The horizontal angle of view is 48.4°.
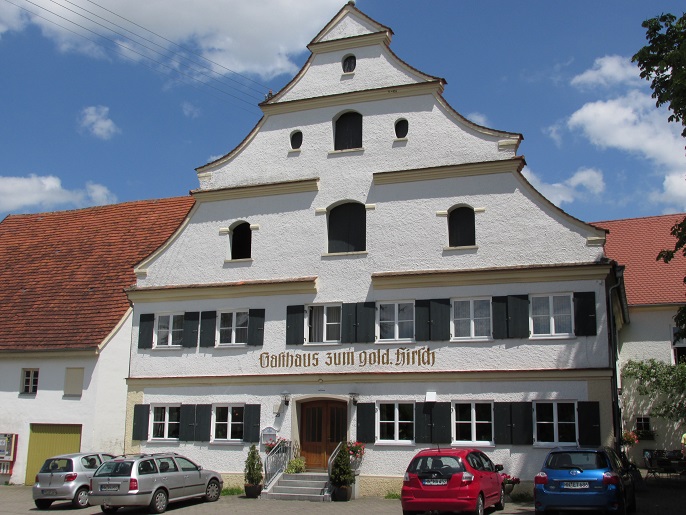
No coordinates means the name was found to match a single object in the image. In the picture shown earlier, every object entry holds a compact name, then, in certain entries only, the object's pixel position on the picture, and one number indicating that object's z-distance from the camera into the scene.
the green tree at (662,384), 27.98
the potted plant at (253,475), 22.06
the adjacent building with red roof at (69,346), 26.34
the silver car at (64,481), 21.17
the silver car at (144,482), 19.06
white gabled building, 20.86
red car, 15.91
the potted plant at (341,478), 21.00
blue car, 15.19
